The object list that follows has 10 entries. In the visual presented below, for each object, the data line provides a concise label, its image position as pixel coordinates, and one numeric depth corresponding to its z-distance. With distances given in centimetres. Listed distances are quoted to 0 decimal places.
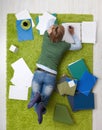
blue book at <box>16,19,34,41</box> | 221
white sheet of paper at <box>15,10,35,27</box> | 221
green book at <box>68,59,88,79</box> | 214
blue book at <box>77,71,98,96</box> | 214
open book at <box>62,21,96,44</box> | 213
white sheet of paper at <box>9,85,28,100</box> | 224
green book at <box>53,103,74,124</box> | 215
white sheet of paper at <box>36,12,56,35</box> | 217
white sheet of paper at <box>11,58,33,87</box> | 223
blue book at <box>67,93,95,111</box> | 214
